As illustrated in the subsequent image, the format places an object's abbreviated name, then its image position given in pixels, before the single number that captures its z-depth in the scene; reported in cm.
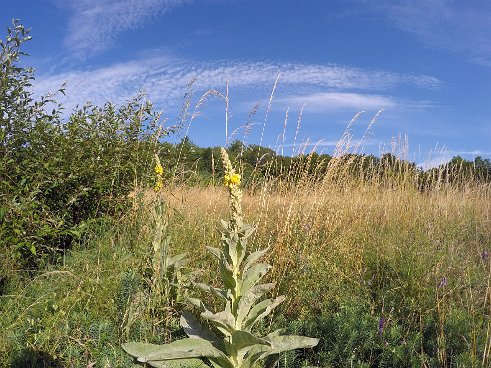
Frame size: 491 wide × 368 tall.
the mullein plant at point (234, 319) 251
